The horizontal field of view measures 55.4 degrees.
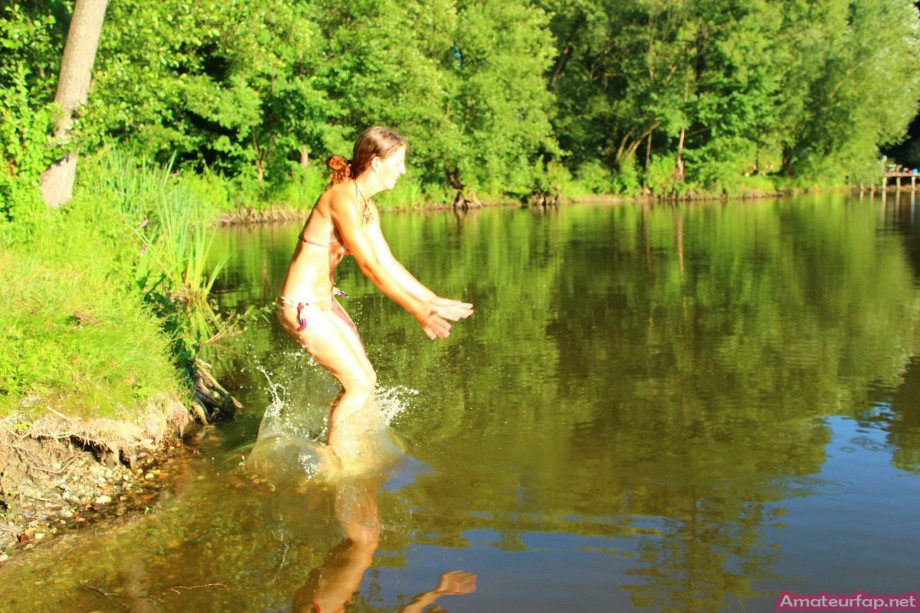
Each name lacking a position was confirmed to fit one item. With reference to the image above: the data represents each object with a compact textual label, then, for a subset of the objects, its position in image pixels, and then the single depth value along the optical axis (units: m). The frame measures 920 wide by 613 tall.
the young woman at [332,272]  5.20
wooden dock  50.28
